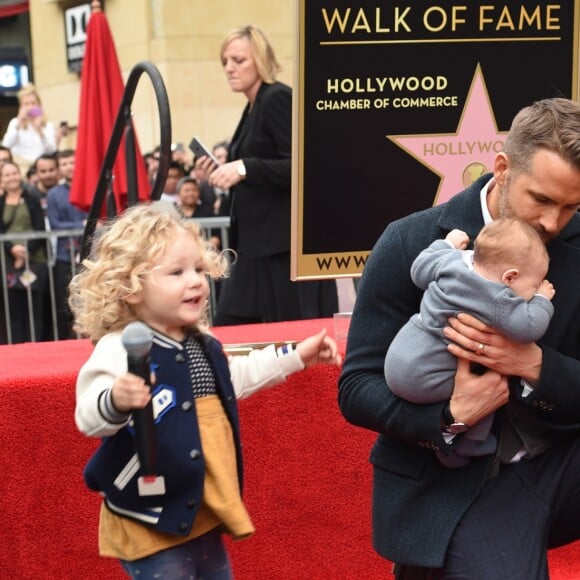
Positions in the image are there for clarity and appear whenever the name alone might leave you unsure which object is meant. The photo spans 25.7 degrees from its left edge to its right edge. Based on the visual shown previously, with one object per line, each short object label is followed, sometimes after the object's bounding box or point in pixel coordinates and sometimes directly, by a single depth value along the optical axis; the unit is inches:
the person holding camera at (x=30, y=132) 532.4
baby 103.9
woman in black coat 216.2
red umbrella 278.7
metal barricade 331.0
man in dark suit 107.9
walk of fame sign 164.4
